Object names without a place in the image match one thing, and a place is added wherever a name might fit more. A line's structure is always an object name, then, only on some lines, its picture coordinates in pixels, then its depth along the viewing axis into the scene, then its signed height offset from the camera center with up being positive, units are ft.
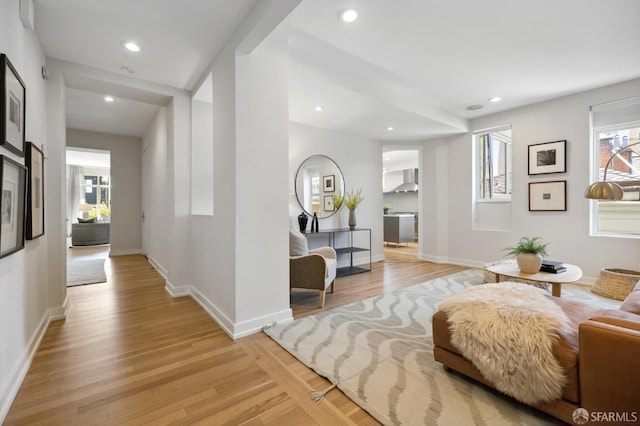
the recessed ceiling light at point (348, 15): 7.54 +5.39
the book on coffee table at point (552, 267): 9.34 -1.85
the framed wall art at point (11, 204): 4.87 +0.15
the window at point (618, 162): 11.98 +2.20
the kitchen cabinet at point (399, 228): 24.89 -1.43
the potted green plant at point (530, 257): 9.33 -1.50
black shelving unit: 14.89 -2.09
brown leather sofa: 3.65 -2.16
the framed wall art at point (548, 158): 13.23 +2.65
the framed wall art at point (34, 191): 6.76 +0.56
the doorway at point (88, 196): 25.81 +1.87
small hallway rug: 13.52 -3.25
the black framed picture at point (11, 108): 4.93 +2.03
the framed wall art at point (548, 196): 13.28 +0.79
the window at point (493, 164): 16.17 +2.87
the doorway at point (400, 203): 22.81 +1.06
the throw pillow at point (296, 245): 10.35 -1.21
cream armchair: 9.72 -1.97
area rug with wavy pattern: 4.72 -3.35
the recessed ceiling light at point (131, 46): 8.20 +4.93
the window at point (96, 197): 33.35 +1.88
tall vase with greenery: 16.35 +0.67
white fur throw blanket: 4.36 -2.16
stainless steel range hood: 30.05 +3.48
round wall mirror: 15.39 +1.57
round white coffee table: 8.58 -2.02
